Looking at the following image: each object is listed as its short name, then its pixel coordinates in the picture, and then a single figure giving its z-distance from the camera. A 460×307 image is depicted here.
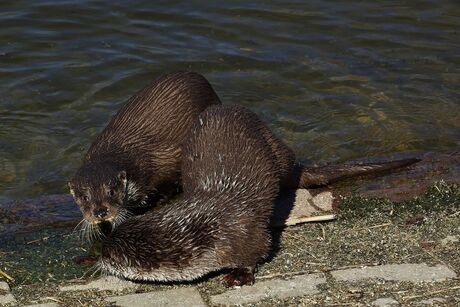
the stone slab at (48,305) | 7.31
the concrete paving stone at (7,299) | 7.37
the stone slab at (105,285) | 7.66
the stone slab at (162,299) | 7.35
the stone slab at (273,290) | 7.38
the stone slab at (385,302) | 7.09
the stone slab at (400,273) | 7.56
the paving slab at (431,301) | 7.08
